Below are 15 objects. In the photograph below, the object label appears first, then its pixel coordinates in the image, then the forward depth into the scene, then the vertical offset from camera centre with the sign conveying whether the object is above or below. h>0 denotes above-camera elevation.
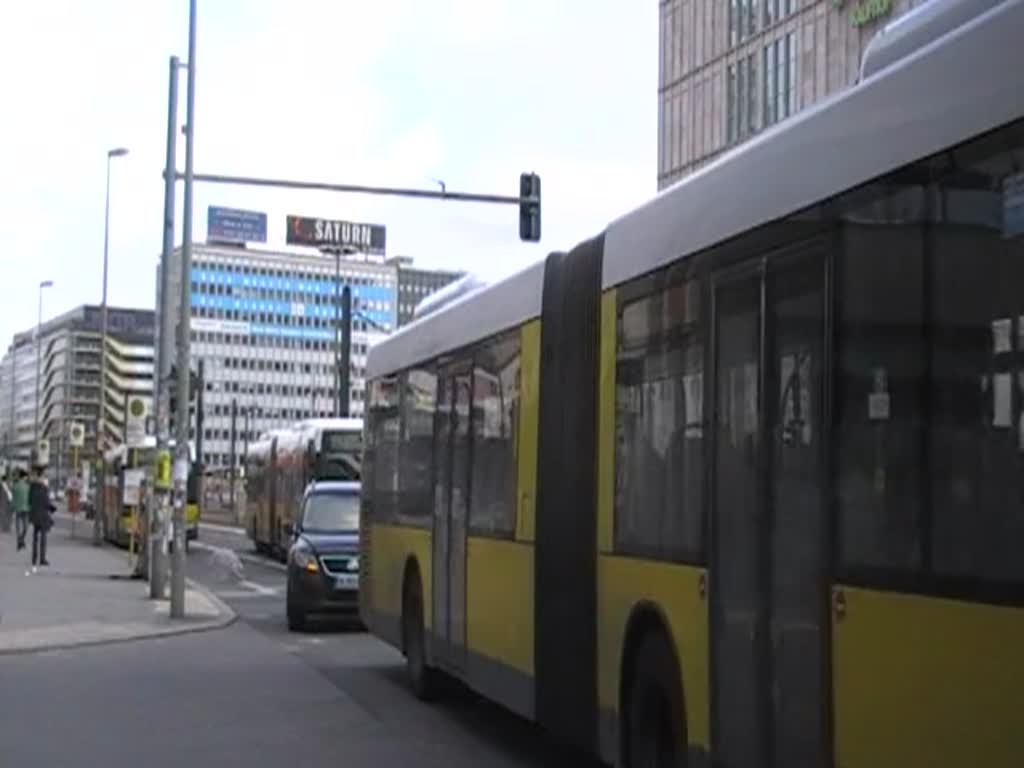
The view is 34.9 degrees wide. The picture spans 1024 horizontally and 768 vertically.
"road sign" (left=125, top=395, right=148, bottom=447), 29.39 +1.44
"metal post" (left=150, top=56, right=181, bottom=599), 24.17 +1.80
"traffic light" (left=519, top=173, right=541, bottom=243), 25.11 +4.47
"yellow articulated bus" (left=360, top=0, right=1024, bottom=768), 4.93 +0.22
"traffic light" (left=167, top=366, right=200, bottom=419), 23.23 +1.53
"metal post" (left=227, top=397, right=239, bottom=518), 94.25 +2.55
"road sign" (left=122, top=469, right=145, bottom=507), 34.46 +0.19
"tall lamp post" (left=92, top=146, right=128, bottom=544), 49.88 +4.59
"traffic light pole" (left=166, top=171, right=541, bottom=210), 24.75 +4.76
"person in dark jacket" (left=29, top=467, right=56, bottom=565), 32.81 -0.43
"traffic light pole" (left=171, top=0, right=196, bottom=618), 21.30 +1.66
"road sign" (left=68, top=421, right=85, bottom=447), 48.76 +1.80
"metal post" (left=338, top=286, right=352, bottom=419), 50.28 +4.76
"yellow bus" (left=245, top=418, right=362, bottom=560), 33.00 +0.64
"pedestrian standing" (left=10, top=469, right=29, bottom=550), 38.00 -0.25
